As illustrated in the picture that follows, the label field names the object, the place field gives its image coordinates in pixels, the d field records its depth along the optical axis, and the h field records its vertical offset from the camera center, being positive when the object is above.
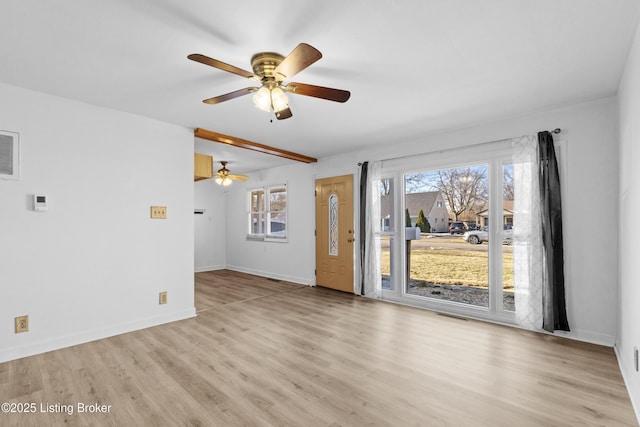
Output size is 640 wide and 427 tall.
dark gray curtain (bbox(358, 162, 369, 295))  4.95 +0.05
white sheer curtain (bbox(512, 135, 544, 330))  3.32 -0.23
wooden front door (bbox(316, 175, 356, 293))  5.25 -0.31
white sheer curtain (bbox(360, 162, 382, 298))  4.79 -0.35
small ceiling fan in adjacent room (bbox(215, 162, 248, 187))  6.05 +0.81
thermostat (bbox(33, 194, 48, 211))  2.84 +0.14
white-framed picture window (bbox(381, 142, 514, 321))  3.72 -0.25
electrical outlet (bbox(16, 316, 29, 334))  2.73 -0.97
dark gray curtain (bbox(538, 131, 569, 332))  3.18 -0.31
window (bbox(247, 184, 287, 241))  6.74 +0.06
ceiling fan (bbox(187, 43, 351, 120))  2.19 +0.98
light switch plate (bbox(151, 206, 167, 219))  3.65 +0.06
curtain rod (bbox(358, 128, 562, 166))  3.26 +0.92
